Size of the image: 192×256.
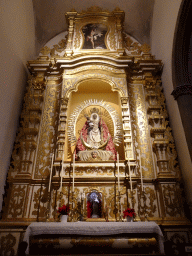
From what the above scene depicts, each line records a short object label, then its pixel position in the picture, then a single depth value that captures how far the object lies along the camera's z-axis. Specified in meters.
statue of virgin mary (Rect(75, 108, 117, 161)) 5.03
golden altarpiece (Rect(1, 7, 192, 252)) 4.35
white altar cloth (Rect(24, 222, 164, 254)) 2.97
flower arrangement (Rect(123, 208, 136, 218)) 3.61
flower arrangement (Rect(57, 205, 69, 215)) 3.68
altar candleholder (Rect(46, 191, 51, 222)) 4.04
